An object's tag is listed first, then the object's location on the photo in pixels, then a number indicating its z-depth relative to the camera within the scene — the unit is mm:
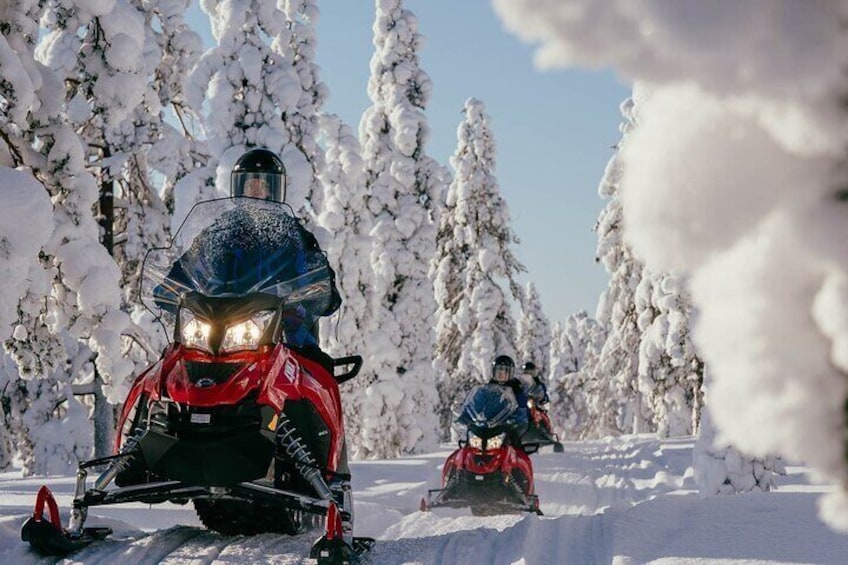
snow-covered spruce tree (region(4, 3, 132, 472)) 11000
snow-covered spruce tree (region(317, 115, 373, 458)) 28609
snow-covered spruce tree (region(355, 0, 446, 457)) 30219
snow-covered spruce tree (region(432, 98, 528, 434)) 36625
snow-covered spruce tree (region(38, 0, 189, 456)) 13797
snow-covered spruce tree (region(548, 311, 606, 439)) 42188
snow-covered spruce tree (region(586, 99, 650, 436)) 32844
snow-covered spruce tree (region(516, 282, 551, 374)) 55969
